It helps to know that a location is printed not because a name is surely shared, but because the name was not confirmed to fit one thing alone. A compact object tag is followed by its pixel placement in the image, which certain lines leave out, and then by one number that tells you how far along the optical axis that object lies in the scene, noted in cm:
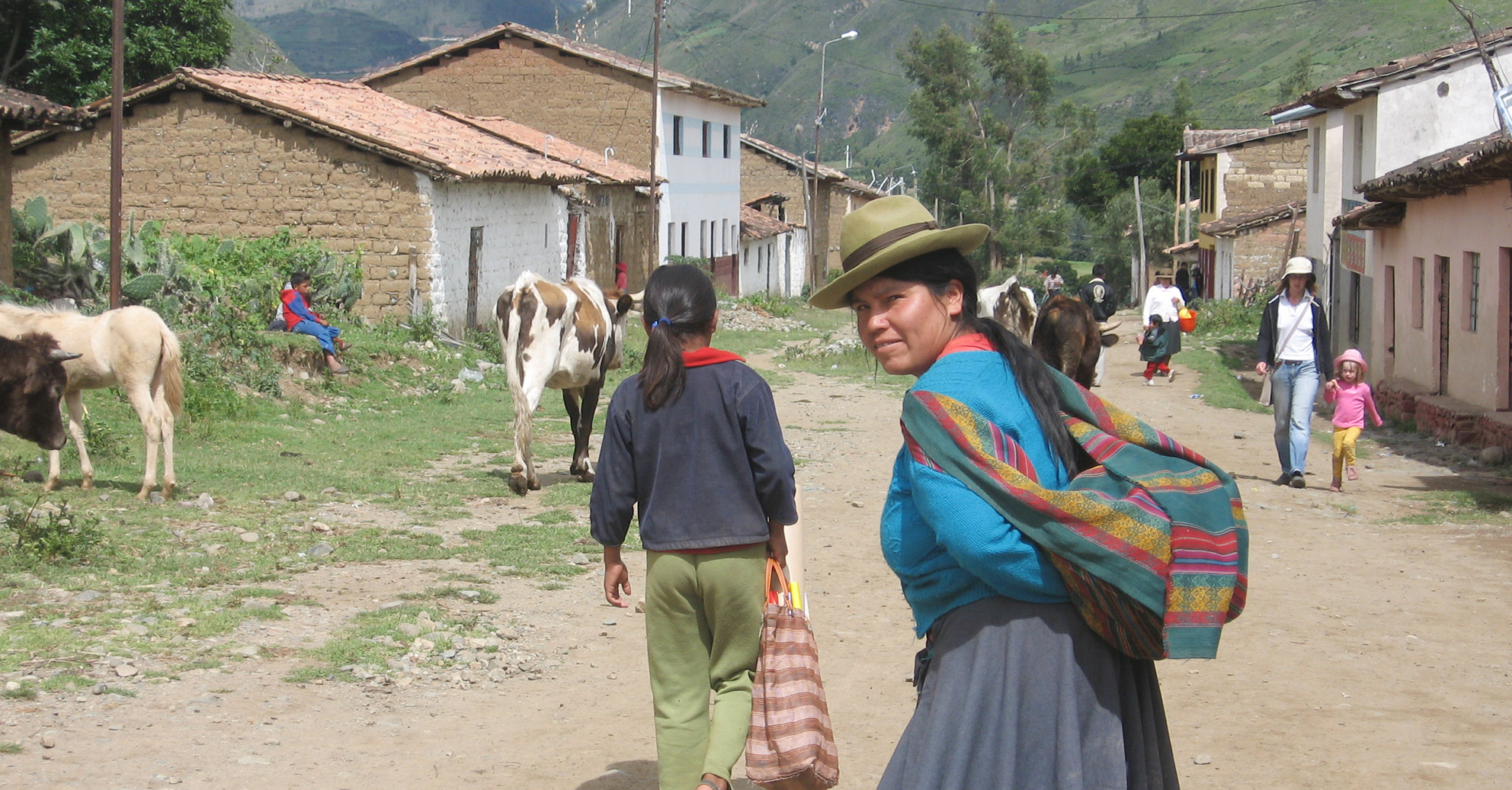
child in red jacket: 1512
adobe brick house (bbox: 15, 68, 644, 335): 2006
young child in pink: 1080
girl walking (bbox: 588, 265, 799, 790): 410
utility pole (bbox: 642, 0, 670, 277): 2855
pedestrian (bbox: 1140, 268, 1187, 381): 1933
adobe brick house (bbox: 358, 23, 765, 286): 3475
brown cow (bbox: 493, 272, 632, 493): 1009
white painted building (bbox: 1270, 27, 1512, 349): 1912
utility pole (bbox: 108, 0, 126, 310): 1329
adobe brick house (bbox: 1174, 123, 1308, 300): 4244
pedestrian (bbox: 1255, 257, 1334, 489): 1045
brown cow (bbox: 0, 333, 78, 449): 778
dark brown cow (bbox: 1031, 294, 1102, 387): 1123
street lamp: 4341
